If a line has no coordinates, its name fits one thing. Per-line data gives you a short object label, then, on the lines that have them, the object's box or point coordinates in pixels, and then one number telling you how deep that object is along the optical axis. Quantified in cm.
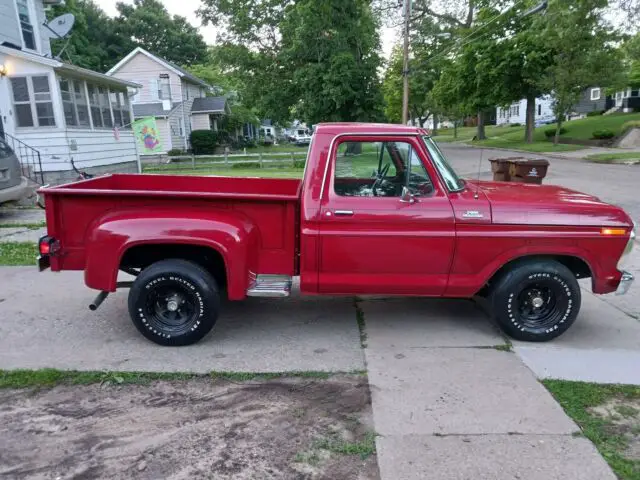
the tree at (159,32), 5375
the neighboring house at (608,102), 4409
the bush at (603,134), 3117
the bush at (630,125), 2992
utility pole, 2058
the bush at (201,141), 3575
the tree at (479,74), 3409
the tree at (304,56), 2628
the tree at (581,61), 2708
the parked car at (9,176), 1000
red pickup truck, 421
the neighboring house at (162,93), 3291
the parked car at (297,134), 6569
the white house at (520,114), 6033
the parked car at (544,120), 5713
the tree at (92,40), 3938
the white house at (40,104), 1488
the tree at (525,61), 3085
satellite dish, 1714
